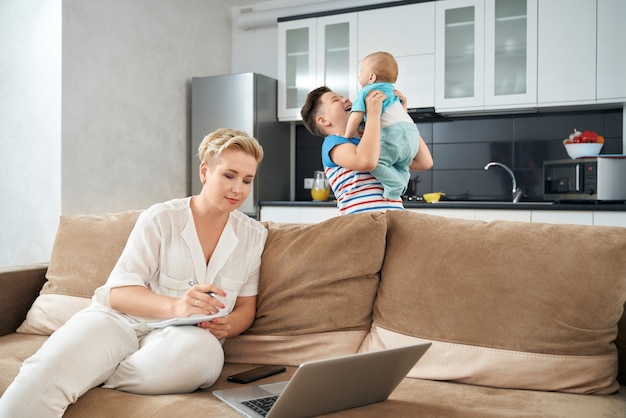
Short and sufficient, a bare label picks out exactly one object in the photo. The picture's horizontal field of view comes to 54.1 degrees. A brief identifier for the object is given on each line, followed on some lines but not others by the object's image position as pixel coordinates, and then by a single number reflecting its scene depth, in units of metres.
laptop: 1.27
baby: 2.15
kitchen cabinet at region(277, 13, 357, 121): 4.75
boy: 2.06
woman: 1.53
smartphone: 1.71
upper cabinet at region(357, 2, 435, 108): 4.45
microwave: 3.69
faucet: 4.43
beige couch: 1.54
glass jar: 4.86
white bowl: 3.93
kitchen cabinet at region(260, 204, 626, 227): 3.59
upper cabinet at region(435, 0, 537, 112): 4.18
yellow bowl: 4.42
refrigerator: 4.75
